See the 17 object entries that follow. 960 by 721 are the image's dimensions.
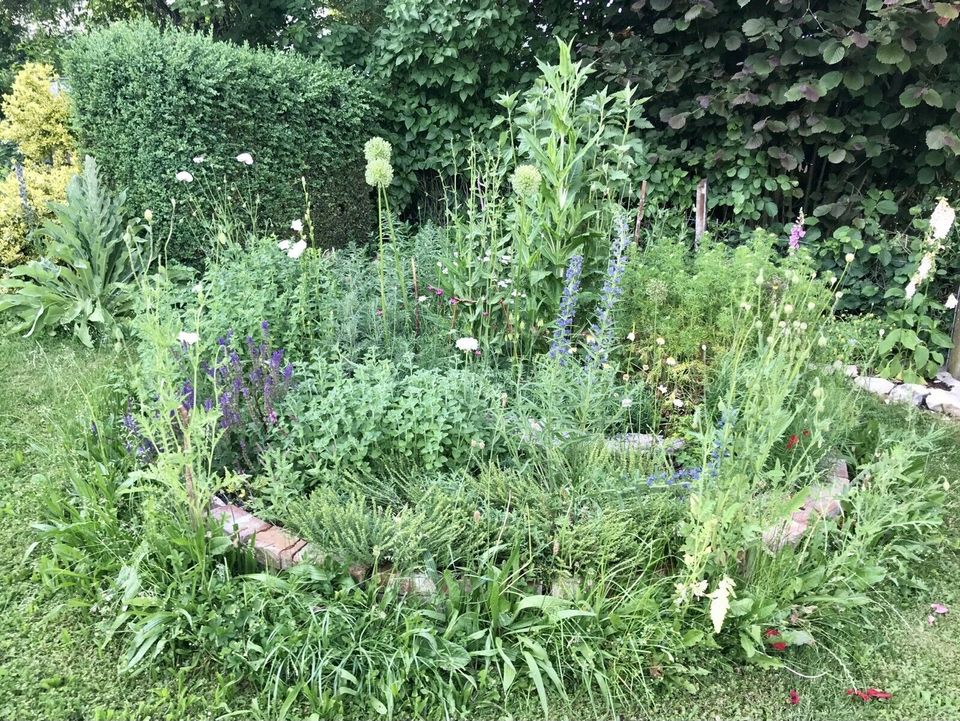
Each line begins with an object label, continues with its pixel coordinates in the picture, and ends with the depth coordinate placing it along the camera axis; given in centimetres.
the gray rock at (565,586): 221
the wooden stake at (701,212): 429
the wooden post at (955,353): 427
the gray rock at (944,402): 387
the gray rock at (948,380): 416
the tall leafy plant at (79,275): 421
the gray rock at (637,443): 269
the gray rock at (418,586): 222
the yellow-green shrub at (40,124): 559
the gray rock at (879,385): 393
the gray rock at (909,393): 393
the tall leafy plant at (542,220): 319
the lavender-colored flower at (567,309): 283
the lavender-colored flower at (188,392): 278
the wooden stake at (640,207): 388
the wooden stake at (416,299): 354
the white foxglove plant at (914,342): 411
